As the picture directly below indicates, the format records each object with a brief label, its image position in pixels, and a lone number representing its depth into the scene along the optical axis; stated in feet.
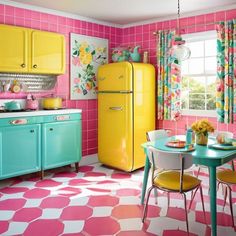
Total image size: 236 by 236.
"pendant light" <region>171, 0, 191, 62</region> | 11.38
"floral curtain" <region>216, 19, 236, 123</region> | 14.51
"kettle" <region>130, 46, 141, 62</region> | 17.31
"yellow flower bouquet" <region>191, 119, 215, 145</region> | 10.49
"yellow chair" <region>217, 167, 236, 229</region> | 9.97
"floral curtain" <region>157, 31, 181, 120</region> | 16.61
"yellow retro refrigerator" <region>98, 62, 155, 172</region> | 15.71
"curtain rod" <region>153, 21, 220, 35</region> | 15.18
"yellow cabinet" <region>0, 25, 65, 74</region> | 13.62
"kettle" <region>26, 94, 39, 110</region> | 14.97
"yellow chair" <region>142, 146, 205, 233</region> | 9.19
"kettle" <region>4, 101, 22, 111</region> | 14.21
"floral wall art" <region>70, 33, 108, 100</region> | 17.15
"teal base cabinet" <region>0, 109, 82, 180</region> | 13.41
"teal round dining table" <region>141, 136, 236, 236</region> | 8.67
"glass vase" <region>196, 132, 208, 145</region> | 10.49
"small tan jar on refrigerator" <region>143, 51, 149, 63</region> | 17.35
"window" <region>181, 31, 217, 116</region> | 15.97
